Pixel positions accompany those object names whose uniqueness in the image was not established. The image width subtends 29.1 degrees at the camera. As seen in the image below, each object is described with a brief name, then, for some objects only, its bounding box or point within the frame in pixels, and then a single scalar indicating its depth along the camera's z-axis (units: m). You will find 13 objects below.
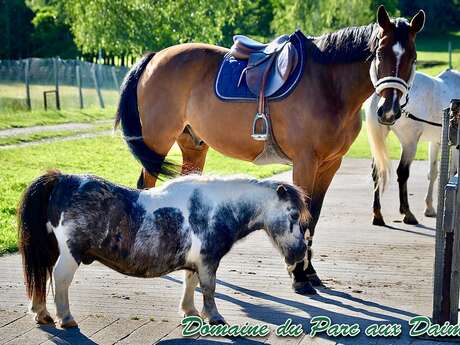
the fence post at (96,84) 33.47
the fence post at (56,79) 29.47
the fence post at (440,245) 5.70
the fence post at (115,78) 36.62
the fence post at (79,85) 31.61
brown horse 6.80
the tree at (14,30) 49.91
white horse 10.30
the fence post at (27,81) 27.17
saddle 7.42
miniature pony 5.51
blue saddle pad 7.39
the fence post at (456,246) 5.65
